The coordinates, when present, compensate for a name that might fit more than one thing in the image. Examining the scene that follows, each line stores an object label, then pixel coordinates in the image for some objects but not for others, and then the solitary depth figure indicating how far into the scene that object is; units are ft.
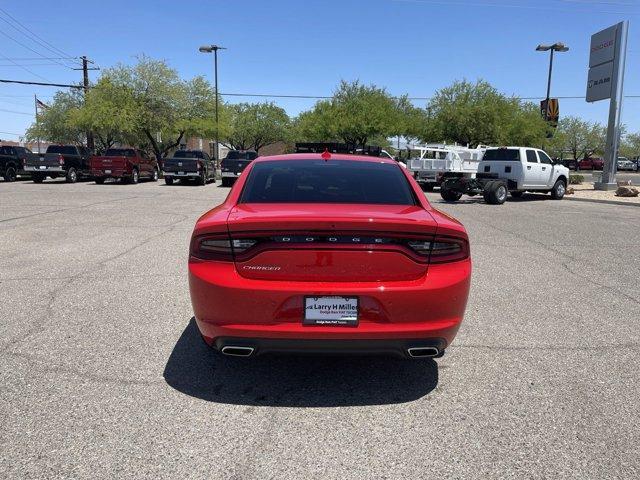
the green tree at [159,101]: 116.47
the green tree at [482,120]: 121.49
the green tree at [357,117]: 136.15
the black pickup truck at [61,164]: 85.92
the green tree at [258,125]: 226.99
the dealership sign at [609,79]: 82.58
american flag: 175.57
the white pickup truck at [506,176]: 60.39
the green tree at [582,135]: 250.16
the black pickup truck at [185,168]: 85.97
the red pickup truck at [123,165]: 84.74
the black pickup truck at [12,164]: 88.79
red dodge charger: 10.36
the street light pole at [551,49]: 108.47
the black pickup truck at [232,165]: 83.41
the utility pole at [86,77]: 130.62
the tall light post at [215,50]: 119.38
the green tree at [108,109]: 111.55
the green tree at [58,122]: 183.38
